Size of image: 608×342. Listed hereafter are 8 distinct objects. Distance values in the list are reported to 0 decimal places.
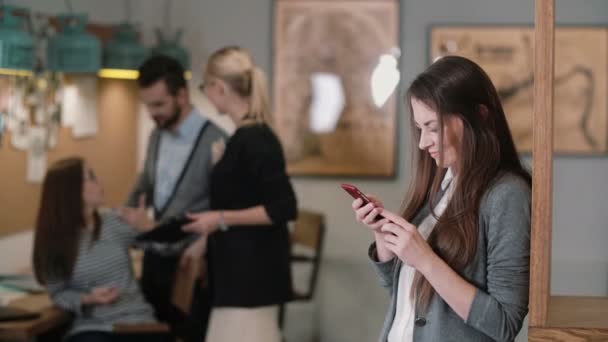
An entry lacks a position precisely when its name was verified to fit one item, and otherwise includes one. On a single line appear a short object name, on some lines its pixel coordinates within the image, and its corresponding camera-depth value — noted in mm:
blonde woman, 3324
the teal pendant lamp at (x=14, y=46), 3350
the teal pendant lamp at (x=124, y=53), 4676
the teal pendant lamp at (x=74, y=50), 4113
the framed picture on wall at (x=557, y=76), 5289
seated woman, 3600
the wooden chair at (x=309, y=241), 5102
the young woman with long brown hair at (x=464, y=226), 1814
